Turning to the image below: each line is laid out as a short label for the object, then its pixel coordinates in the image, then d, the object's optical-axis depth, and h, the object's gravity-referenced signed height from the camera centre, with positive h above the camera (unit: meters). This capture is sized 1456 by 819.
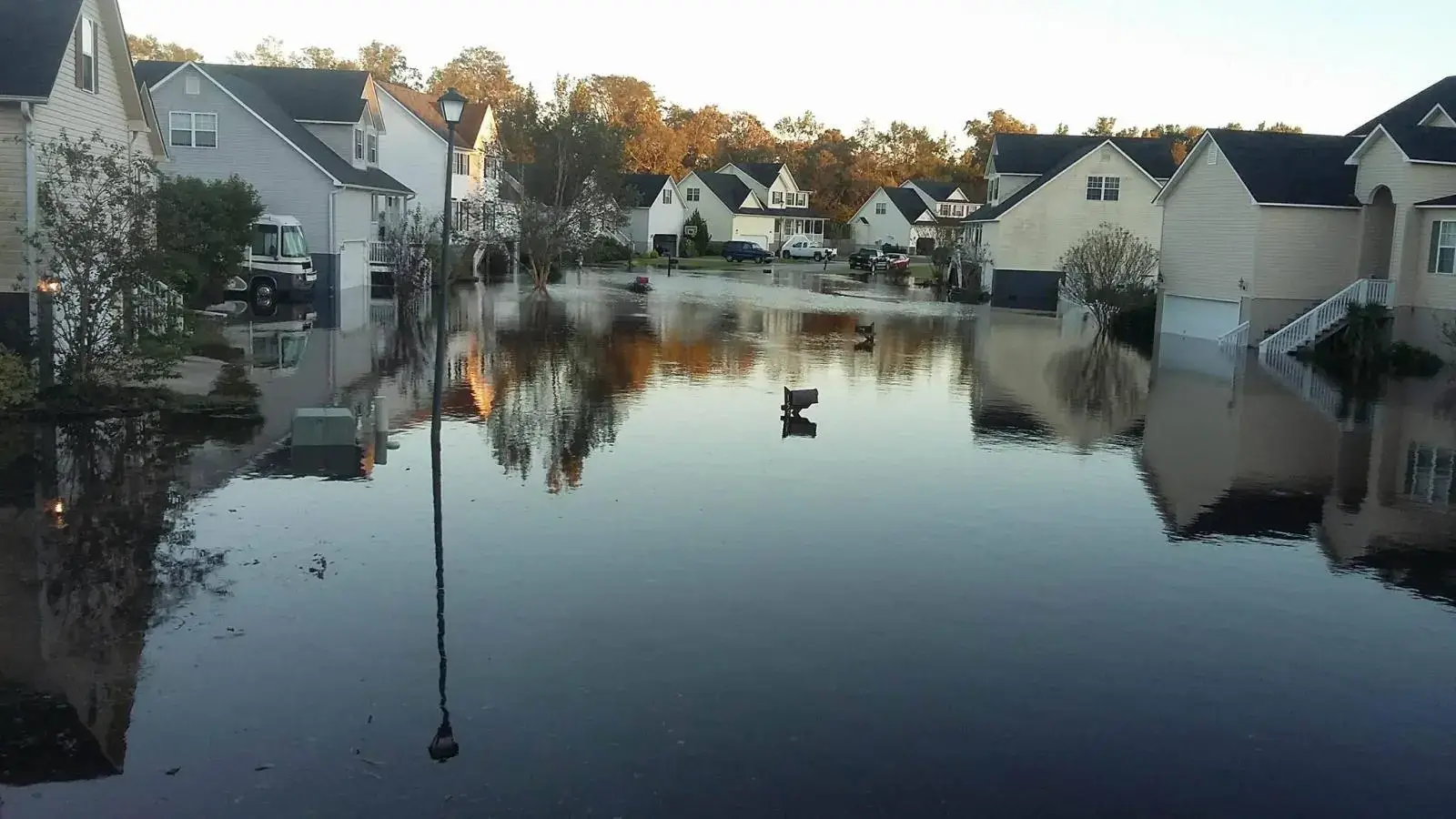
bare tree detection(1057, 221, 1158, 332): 41.84 -0.23
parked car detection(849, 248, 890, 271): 87.44 -0.05
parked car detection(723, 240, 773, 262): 94.69 +0.28
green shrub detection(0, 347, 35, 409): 17.89 -2.17
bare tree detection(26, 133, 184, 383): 17.88 -0.57
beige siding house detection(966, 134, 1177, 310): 55.31 +2.25
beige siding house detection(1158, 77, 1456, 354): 32.06 +1.26
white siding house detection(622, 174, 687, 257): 93.56 +2.75
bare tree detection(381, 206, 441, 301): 40.34 -0.21
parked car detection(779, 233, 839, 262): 105.94 +0.56
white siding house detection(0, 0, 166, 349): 18.98 +2.25
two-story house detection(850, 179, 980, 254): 108.69 +4.20
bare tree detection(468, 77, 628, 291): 58.24 +3.86
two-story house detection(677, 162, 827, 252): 104.56 +4.38
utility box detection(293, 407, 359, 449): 16.47 -2.45
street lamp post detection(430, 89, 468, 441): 17.61 +1.78
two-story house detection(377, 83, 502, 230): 58.41 +4.60
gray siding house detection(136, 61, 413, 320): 40.06 +2.69
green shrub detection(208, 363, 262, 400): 20.91 -2.54
